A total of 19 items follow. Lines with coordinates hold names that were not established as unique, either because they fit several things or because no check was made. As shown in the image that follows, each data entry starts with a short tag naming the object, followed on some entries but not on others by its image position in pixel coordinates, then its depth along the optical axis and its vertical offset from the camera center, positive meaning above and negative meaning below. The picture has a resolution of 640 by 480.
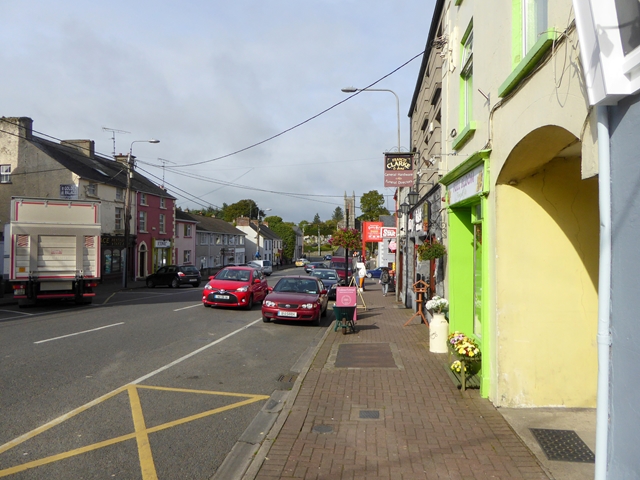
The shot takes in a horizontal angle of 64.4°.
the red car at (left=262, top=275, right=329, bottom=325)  14.43 -1.46
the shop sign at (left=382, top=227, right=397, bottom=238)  29.62 +1.13
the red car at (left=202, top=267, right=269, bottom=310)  17.62 -1.37
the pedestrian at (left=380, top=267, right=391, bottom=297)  27.56 -1.59
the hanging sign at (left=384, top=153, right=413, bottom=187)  15.58 +2.56
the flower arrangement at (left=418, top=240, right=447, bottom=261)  11.67 +0.05
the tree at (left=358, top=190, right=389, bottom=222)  74.86 +6.98
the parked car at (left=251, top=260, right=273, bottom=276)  51.62 -1.65
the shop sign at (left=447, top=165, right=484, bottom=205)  7.09 +1.05
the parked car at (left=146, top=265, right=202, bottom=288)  32.53 -1.77
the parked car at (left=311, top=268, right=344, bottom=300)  23.92 -1.32
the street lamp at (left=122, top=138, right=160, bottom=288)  29.05 +3.18
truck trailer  17.12 +0.02
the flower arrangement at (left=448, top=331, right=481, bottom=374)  6.89 -1.38
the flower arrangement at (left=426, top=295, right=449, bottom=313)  9.73 -1.01
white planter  9.84 -1.56
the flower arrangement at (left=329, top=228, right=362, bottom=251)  19.08 +0.47
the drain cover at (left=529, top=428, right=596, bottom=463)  4.79 -1.92
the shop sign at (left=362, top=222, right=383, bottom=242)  34.91 +1.38
